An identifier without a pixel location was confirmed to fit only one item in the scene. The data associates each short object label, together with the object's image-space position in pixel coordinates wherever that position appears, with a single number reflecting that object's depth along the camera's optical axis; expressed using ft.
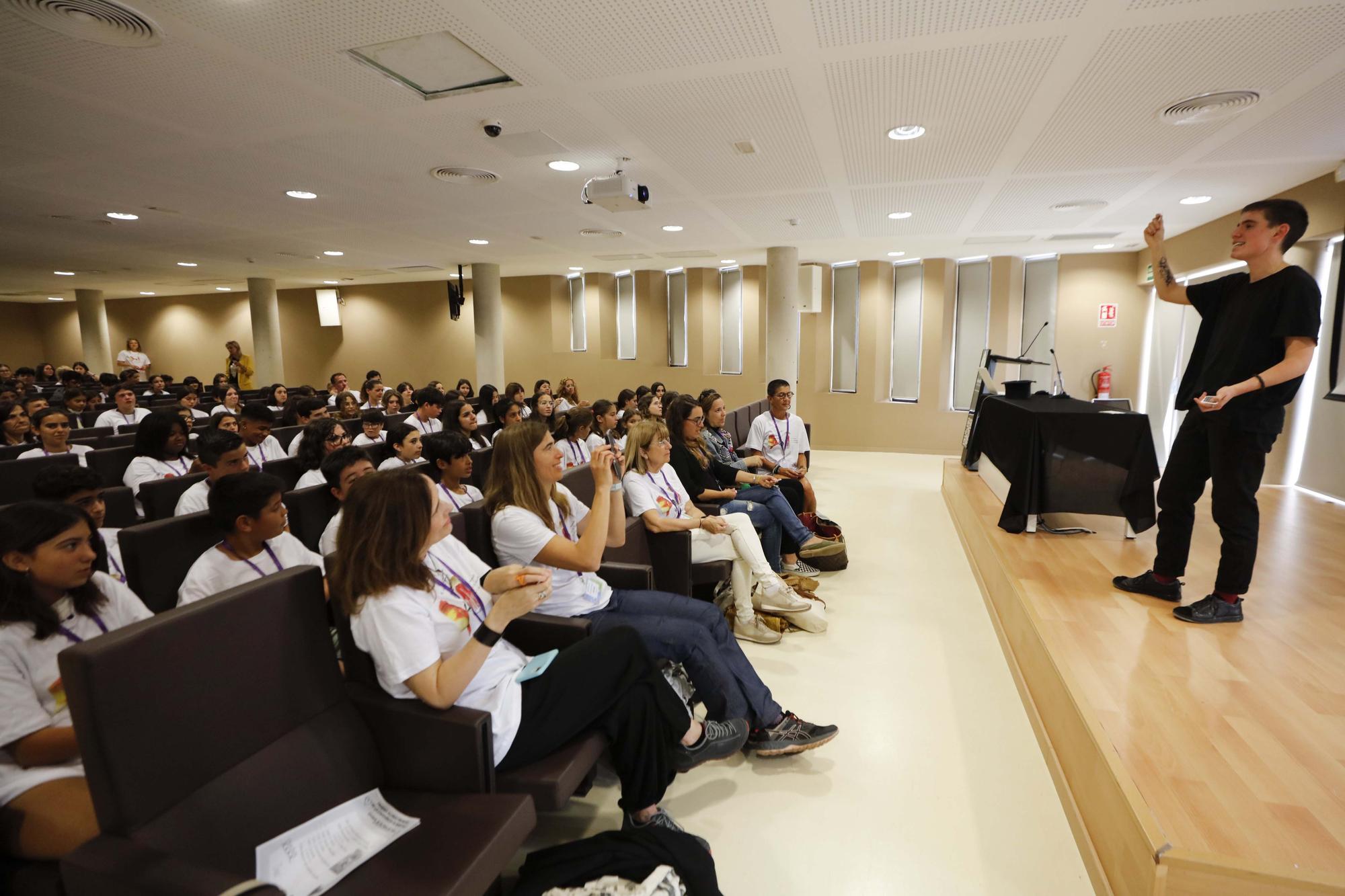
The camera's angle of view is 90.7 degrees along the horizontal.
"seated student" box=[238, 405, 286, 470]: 14.46
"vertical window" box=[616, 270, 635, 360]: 39.86
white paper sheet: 4.26
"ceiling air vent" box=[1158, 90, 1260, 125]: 11.18
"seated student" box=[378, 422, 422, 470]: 12.85
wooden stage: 5.36
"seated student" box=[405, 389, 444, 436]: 19.80
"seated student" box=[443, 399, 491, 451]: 16.43
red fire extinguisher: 29.35
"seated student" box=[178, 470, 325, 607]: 6.92
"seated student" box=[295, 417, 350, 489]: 12.26
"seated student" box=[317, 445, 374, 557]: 9.40
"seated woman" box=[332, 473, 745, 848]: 5.31
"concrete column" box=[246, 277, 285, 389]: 39.17
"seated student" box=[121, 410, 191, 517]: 12.34
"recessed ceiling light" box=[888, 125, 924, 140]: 12.71
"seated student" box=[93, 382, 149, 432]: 19.86
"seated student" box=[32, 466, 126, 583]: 7.82
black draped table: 12.76
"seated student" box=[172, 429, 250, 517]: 9.87
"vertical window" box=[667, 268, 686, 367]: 38.06
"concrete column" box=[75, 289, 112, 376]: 44.45
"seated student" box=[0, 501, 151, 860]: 4.36
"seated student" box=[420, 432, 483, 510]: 10.27
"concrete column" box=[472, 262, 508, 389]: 32.94
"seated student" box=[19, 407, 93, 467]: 13.66
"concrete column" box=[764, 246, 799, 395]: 27.04
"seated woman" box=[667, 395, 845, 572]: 13.47
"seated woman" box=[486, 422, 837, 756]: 7.60
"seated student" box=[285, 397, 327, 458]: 18.51
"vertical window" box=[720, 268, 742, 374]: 36.60
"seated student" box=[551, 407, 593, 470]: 15.34
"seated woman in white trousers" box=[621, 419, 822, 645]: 10.98
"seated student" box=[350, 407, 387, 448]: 16.74
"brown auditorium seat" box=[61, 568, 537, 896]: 3.90
